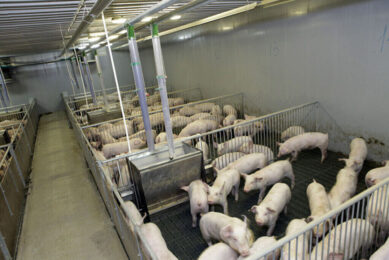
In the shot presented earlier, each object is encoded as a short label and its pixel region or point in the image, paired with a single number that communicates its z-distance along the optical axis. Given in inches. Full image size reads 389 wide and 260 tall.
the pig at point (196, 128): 262.2
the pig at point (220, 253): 102.2
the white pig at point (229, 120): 277.5
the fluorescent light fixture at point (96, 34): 301.8
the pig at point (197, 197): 143.5
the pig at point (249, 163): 181.9
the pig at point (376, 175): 146.2
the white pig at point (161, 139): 245.9
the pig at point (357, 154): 171.3
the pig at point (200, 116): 297.4
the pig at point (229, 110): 308.2
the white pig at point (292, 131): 230.5
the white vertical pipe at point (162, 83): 139.2
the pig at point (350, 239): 101.3
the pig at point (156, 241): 108.3
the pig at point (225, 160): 189.9
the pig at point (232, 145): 215.0
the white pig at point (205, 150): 199.8
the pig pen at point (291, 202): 114.6
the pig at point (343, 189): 138.3
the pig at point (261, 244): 103.0
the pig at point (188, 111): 318.0
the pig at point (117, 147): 231.6
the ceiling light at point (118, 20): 233.6
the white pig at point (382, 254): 93.9
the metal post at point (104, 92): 274.3
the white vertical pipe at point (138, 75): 136.8
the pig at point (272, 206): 129.2
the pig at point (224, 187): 146.9
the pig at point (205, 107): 330.0
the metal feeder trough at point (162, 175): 145.3
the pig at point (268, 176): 159.9
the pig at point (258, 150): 203.0
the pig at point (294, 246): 96.8
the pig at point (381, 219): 113.5
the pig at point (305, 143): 207.0
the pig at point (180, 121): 295.6
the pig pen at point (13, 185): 147.1
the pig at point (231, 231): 101.6
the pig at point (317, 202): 120.7
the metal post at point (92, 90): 341.6
